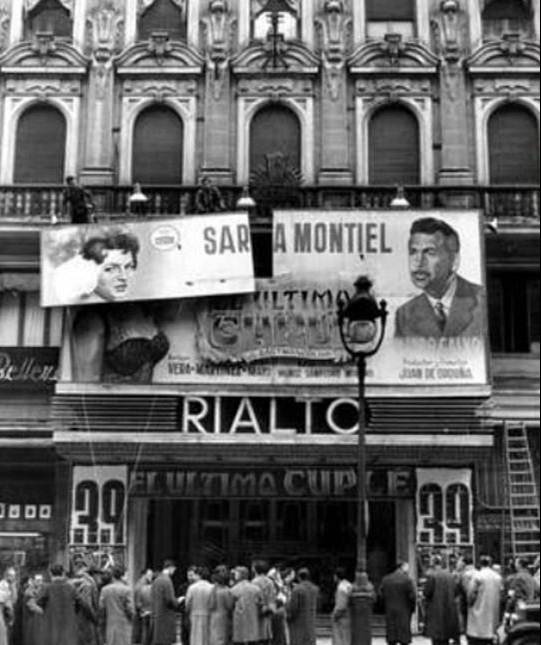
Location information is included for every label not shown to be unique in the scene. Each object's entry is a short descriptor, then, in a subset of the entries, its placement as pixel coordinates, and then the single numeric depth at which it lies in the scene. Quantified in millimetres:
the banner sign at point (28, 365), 27203
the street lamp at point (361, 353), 16172
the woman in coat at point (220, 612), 18250
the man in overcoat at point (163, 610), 19297
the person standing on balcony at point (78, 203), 26734
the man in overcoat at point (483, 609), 18859
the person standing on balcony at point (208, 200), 27172
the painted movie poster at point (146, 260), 26203
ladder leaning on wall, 25641
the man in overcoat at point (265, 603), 18312
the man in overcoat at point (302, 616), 19219
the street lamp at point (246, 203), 27000
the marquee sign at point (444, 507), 25984
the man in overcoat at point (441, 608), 19078
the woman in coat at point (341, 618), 18828
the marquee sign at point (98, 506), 26031
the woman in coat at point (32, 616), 17656
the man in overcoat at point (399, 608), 18953
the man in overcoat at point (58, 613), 17672
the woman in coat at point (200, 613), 18438
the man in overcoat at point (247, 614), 18062
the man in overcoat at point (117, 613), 18203
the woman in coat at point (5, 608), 17641
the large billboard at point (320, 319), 26156
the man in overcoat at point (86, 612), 18266
